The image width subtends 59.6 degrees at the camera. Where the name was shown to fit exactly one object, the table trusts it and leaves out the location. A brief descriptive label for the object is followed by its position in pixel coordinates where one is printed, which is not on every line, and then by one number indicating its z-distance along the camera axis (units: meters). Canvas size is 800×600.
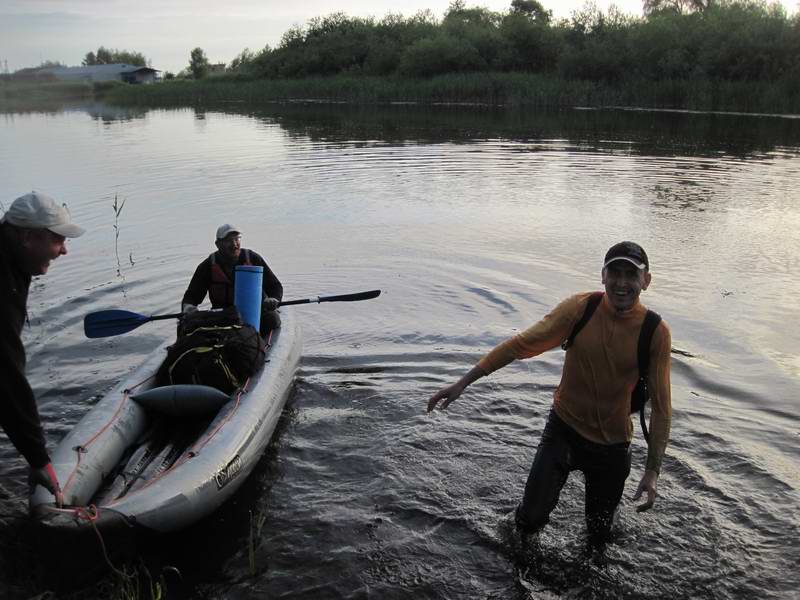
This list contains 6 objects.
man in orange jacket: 3.62
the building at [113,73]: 91.50
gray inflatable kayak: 4.11
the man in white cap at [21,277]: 3.13
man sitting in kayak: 7.07
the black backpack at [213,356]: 5.78
